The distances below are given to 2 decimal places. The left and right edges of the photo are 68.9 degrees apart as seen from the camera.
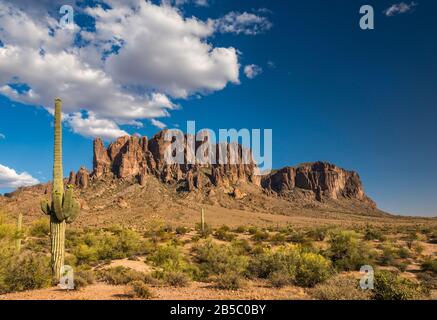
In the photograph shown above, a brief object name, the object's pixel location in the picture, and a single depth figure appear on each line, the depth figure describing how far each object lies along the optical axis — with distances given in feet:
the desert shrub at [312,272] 41.81
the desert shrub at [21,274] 39.96
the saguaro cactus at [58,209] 46.09
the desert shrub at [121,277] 45.72
